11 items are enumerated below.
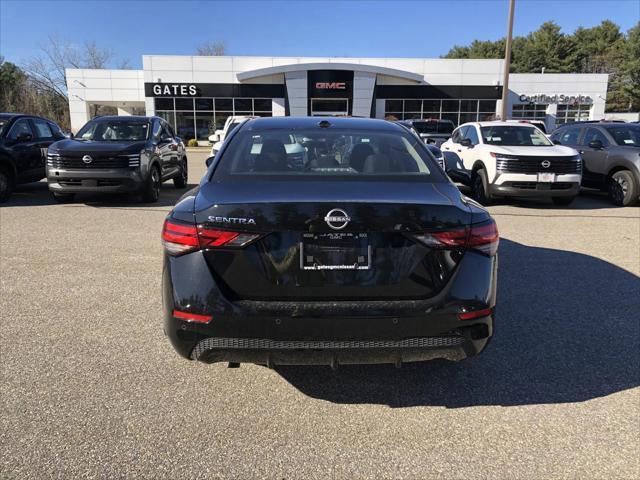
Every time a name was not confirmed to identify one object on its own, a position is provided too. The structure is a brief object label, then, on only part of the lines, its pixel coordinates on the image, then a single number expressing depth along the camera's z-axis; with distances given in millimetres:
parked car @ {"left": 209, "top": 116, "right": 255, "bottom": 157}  14111
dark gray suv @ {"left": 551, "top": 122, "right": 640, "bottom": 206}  10812
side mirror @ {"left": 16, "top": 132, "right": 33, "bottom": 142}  11337
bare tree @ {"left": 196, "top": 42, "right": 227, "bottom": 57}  79375
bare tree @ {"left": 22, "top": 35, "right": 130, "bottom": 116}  64188
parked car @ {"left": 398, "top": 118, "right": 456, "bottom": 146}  22828
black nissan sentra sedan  2588
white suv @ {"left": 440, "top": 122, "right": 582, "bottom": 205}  10133
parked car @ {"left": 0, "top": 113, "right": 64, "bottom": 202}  10828
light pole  22375
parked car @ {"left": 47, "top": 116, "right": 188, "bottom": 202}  9922
